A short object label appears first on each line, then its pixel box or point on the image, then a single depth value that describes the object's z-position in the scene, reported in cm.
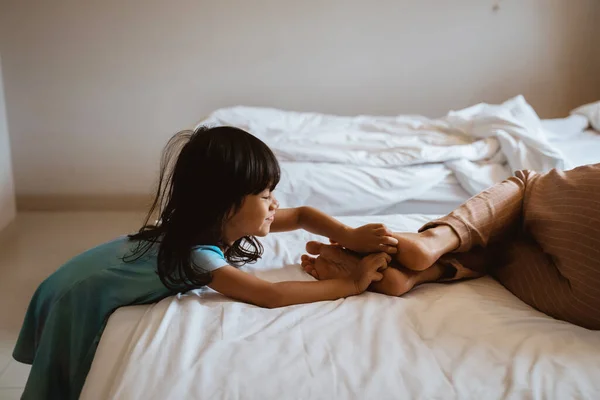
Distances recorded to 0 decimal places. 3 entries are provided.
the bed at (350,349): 85
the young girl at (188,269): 109
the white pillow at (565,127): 230
